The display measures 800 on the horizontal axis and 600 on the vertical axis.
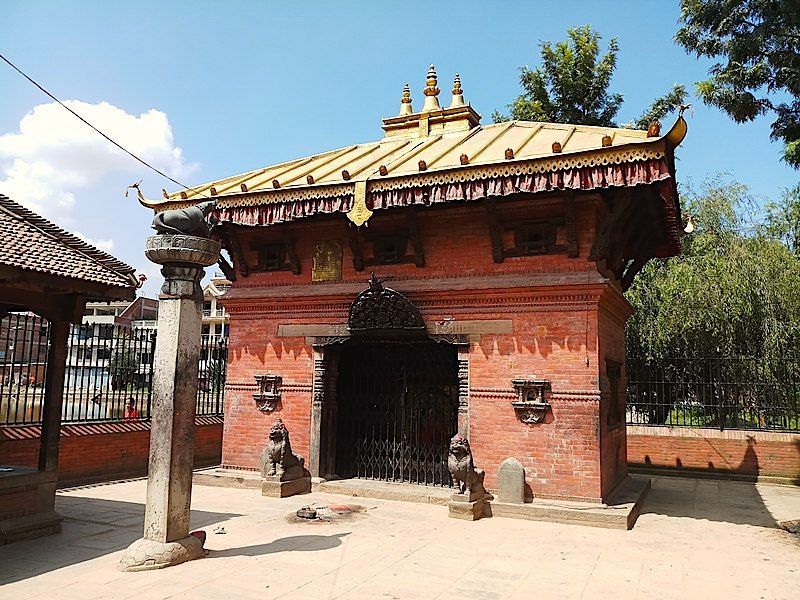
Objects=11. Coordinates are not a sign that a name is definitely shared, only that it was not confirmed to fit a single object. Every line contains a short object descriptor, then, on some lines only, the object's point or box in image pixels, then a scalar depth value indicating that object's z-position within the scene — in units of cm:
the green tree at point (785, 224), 2172
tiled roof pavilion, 713
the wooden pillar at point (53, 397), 822
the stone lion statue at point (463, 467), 903
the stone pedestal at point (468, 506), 888
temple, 930
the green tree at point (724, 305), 1692
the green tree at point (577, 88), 2475
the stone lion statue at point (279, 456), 1049
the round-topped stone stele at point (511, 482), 920
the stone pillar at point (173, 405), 634
